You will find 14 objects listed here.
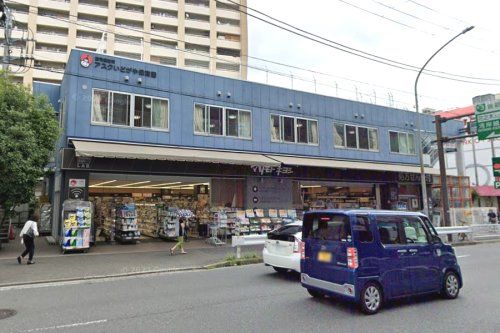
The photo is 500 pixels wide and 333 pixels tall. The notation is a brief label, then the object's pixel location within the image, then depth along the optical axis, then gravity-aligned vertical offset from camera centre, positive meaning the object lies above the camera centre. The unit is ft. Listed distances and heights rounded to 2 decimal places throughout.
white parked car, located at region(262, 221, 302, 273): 32.53 -2.94
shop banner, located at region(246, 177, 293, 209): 67.05 +3.61
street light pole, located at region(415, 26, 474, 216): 54.67 +20.57
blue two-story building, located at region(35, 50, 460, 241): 54.95 +11.41
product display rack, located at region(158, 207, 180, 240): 61.52 -1.35
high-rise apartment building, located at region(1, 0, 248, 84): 171.22 +86.67
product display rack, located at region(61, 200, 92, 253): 47.39 -0.99
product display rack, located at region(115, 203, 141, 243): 57.93 -1.15
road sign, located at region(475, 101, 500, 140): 61.31 +14.01
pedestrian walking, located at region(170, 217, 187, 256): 48.35 -2.40
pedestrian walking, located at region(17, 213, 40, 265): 40.50 -1.94
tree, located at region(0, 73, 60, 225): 45.93 +9.20
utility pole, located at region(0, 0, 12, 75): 70.63 +32.07
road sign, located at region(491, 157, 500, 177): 77.82 +8.32
